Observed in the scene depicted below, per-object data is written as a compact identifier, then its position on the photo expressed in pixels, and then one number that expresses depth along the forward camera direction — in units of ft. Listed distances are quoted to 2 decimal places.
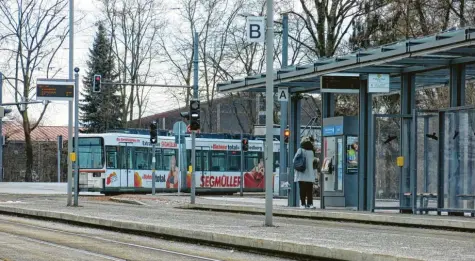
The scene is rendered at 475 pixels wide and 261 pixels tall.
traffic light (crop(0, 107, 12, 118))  203.02
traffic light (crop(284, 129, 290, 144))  135.73
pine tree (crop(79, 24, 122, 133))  271.69
